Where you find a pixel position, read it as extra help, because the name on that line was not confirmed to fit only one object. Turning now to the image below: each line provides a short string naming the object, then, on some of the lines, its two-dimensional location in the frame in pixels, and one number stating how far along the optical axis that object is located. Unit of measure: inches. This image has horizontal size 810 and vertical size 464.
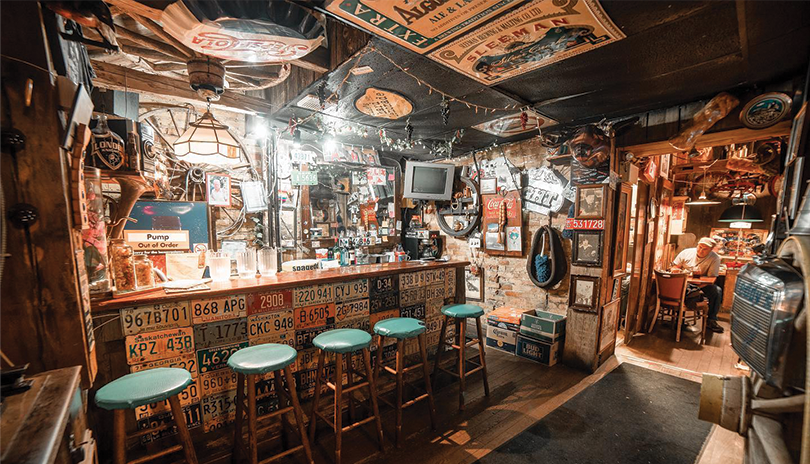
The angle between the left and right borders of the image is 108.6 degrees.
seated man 181.6
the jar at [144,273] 73.7
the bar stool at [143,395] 50.6
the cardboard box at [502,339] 151.9
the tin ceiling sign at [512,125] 134.9
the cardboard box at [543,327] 138.9
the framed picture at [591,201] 129.0
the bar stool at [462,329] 103.4
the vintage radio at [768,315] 36.5
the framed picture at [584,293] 132.3
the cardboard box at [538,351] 137.7
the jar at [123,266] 69.3
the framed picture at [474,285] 193.3
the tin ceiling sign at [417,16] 62.2
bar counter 67.8
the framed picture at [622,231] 138.3
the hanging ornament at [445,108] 112.8
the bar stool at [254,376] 63.3
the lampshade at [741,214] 237.1
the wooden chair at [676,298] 167.3
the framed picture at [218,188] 146.3
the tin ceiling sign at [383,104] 111.0
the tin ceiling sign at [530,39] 64.6
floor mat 84.0
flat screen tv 198.1
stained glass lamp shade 102.6
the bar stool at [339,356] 75.2
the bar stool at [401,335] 85.0
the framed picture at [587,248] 131.4
